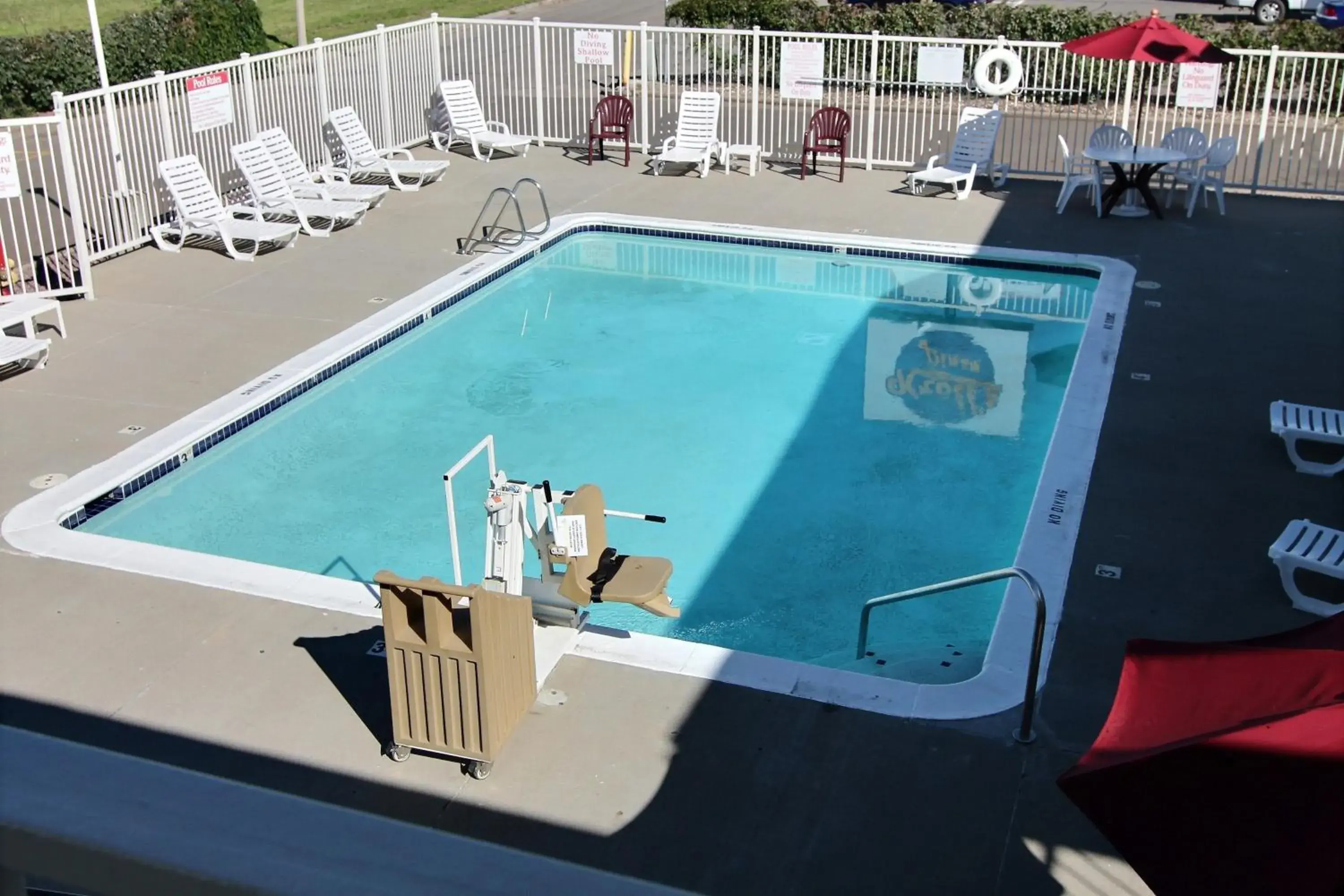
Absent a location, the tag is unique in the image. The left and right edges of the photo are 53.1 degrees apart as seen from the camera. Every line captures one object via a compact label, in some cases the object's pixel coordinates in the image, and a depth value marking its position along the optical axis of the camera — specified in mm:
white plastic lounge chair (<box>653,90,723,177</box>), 16672
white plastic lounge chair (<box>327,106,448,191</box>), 15672
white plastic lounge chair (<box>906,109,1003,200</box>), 15484
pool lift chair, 6156
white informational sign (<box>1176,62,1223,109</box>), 14727
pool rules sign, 13414
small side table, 16781
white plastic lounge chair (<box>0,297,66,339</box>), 10297
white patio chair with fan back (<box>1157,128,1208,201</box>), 14586
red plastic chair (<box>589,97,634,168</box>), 17219
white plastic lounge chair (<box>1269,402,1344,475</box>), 8578
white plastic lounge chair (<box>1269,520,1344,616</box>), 6934
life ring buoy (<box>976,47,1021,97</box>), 15844
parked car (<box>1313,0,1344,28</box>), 26812
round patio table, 14422
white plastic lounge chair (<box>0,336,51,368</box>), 10078
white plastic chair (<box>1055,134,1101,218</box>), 14922
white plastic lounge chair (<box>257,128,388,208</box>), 14289
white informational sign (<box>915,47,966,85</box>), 15859
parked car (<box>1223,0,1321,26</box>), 28281
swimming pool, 8211
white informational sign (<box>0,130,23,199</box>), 10656
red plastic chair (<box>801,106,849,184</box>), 16312
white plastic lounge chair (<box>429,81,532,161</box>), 17328
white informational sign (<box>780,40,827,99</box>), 16312
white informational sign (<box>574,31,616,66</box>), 17391
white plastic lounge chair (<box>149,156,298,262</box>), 13117
